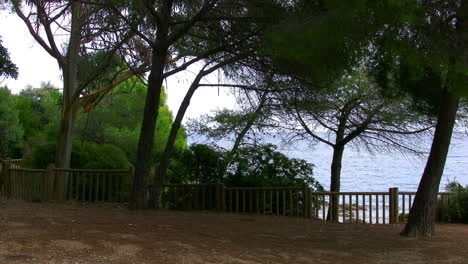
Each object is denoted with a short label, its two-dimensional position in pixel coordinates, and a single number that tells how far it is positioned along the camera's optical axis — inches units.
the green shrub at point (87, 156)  508.4
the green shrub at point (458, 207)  428.9
